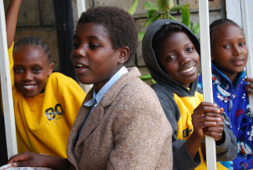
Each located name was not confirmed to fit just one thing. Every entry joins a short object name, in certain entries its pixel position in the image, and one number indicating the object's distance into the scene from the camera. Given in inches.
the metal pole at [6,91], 66.2
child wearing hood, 64.2
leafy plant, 88.7
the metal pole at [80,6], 77.2
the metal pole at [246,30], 73.4
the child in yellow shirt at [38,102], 72.4
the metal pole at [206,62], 60.3
